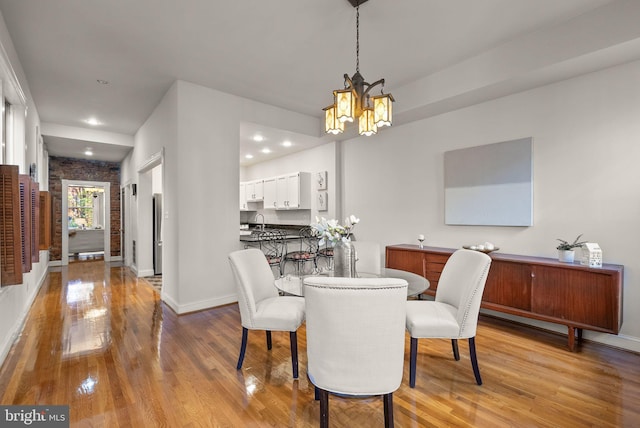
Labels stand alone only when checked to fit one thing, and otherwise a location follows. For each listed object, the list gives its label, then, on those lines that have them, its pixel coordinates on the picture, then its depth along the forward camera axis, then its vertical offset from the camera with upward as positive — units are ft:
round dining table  7.48 -1.85
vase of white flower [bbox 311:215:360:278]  8.01 -0.80
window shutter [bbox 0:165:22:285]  7.53 -0.31
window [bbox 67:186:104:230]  32.81 +0.57
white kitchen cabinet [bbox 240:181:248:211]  26.68 +1.44
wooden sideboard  8.75 -2.49
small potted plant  9.80 -1.25
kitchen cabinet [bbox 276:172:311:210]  20.63 +1.49
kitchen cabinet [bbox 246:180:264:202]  24.49 +1.80
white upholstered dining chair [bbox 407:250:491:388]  7.25 -2.52
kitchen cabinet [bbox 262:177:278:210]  23.02 +1.41
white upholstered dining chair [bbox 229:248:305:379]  7.70 -2.49
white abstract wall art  11.29 +1.08
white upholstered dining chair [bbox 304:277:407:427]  5.01 -2.02
